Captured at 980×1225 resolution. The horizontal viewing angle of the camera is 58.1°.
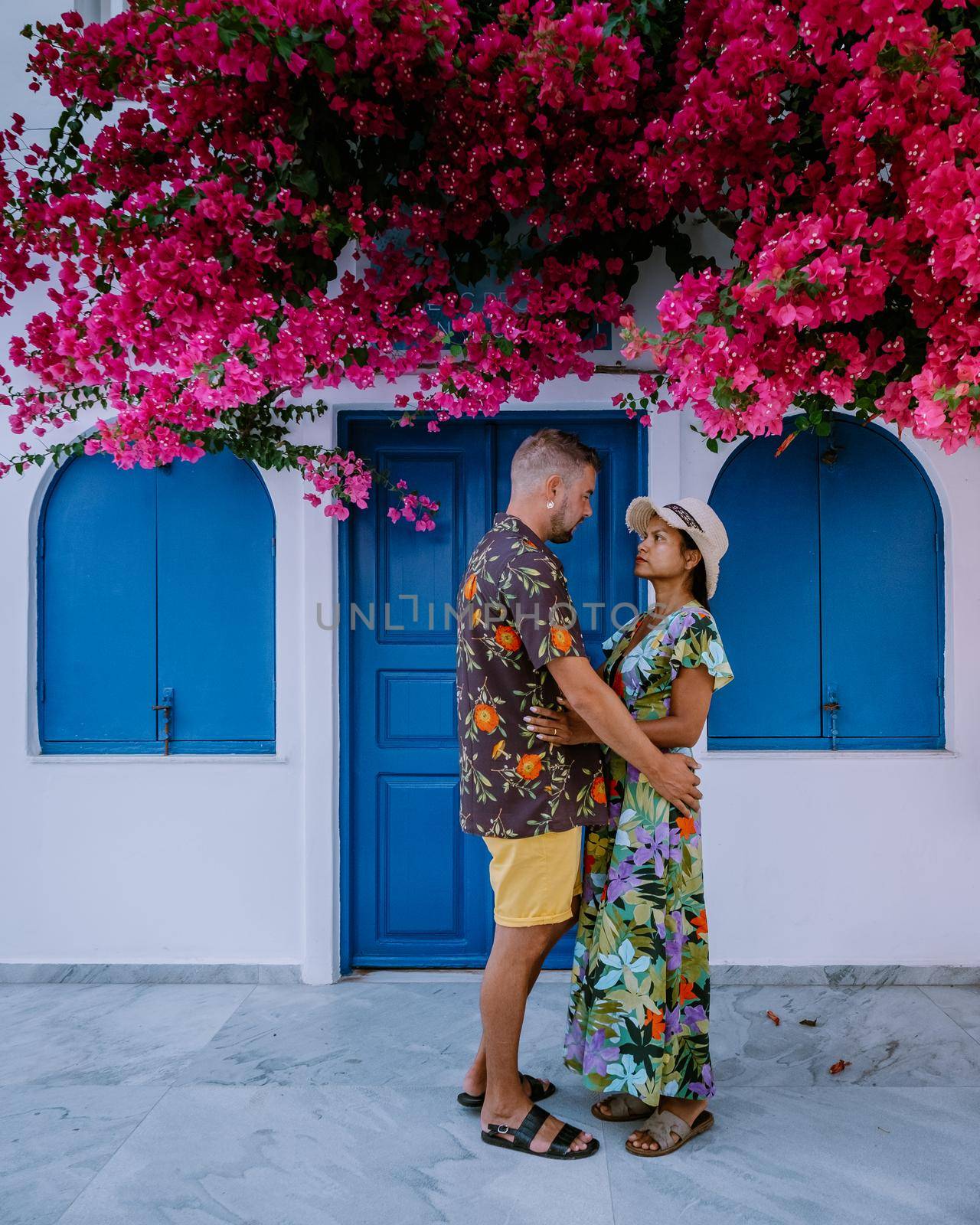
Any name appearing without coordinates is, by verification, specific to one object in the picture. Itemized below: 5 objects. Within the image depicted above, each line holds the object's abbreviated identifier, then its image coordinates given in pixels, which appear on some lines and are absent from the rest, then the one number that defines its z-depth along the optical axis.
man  2.31
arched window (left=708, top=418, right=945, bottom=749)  3.64
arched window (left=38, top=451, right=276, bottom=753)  3.70
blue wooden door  3.71
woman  2.39
